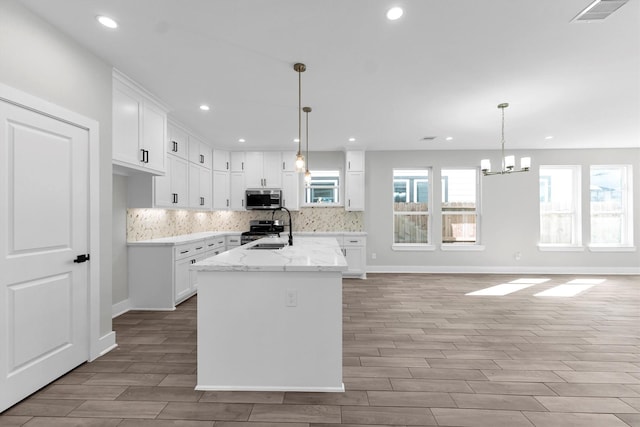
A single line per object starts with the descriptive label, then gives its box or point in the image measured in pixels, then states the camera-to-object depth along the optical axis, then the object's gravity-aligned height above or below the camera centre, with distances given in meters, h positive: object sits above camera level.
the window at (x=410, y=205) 6.32 +0.20
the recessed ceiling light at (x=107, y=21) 2.04 +1.40
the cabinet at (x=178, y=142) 4.22 +1.13
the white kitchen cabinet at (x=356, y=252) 5.61 -0.74
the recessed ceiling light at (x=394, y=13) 1.94 +1.38
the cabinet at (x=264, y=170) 6.01 +0.94
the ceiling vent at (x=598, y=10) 1.89 +1.39
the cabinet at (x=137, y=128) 2.83 +0.95
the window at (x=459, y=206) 6.26 +0.17
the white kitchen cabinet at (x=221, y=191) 5.62 +0.48
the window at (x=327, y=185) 6.27 +0.64
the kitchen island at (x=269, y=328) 2.03 -0.80
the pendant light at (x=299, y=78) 2.64 +1.36
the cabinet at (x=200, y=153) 4.86 +1.12
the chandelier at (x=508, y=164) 3.94 +0.72
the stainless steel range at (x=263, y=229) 5.47 -0.29
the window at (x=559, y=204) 6.20 +0.21
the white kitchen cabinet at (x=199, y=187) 4.83 +0.49
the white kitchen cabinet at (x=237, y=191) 6.00 +0.50
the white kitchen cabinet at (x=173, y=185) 3.89 +0.43
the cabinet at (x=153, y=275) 3.75 -0.79
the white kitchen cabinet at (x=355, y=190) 5.95 +0.50
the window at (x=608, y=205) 6.15 +0.18
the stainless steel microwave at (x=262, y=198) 5.87 +0.34
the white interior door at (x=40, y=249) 1.84 -0.24
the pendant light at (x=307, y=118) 3.23 +1.35
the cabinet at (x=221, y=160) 5.70 +1.10
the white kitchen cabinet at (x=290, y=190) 5.98 +0.51
